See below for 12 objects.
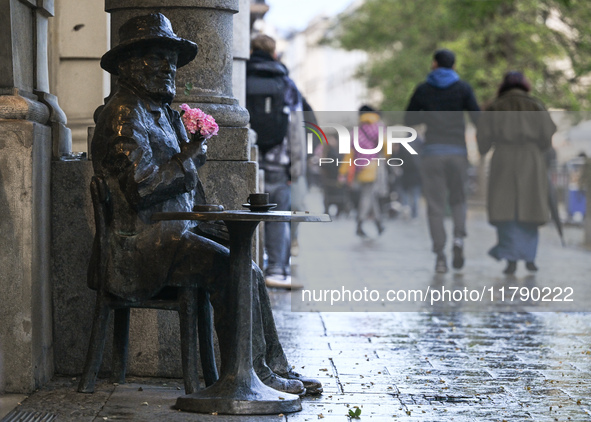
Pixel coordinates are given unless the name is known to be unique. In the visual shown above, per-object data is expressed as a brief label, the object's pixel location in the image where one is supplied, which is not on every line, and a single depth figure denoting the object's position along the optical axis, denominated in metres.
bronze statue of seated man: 9.49
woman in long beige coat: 20.26
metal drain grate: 9.21
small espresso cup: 9.40
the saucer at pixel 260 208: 9.40
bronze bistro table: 9.40
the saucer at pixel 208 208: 9.39
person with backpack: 19.00
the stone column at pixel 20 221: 10.27
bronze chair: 9.77
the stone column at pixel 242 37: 17.06
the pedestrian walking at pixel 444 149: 19.86
